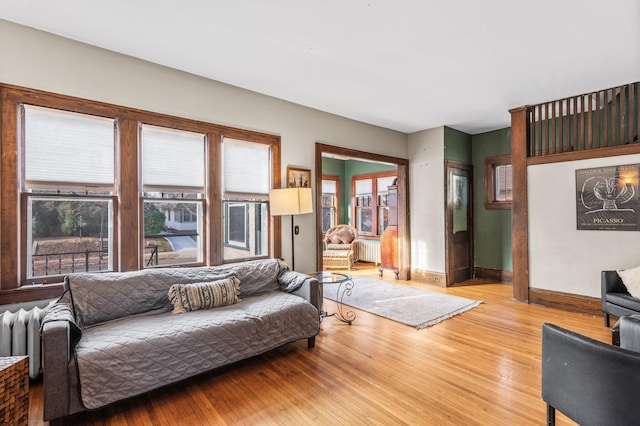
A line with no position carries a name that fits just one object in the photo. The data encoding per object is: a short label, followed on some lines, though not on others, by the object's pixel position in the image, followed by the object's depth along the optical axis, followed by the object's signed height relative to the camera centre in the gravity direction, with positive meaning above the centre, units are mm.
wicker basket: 1624 -962
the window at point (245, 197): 3812 +211
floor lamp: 3645 +147
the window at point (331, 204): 8531 +254
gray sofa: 1910 -880
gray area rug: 3961 -1332
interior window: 5855 +579
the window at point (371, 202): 7906 +299
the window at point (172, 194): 3255 +221
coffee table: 3550 -977
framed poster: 3771 +170
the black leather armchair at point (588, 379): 1267 -757
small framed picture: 4258 +503
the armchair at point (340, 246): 7168 -788
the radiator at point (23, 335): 2234 -887
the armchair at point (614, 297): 3285 -936
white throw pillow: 3346 -754
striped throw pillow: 2768 -755
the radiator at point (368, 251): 7895 -992
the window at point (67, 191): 2676 +218
